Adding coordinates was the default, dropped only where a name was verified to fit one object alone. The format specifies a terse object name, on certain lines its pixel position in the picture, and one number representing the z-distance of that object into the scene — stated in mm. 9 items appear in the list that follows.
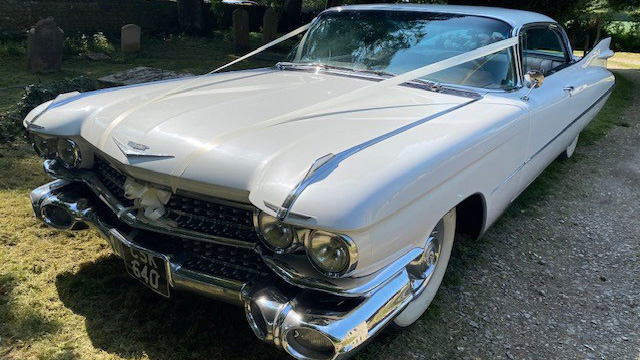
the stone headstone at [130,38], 11358
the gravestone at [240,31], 12383
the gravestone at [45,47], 8438
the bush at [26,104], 4915
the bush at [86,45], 10648
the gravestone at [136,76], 6783
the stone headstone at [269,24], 13016
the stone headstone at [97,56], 10477
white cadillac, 1790
